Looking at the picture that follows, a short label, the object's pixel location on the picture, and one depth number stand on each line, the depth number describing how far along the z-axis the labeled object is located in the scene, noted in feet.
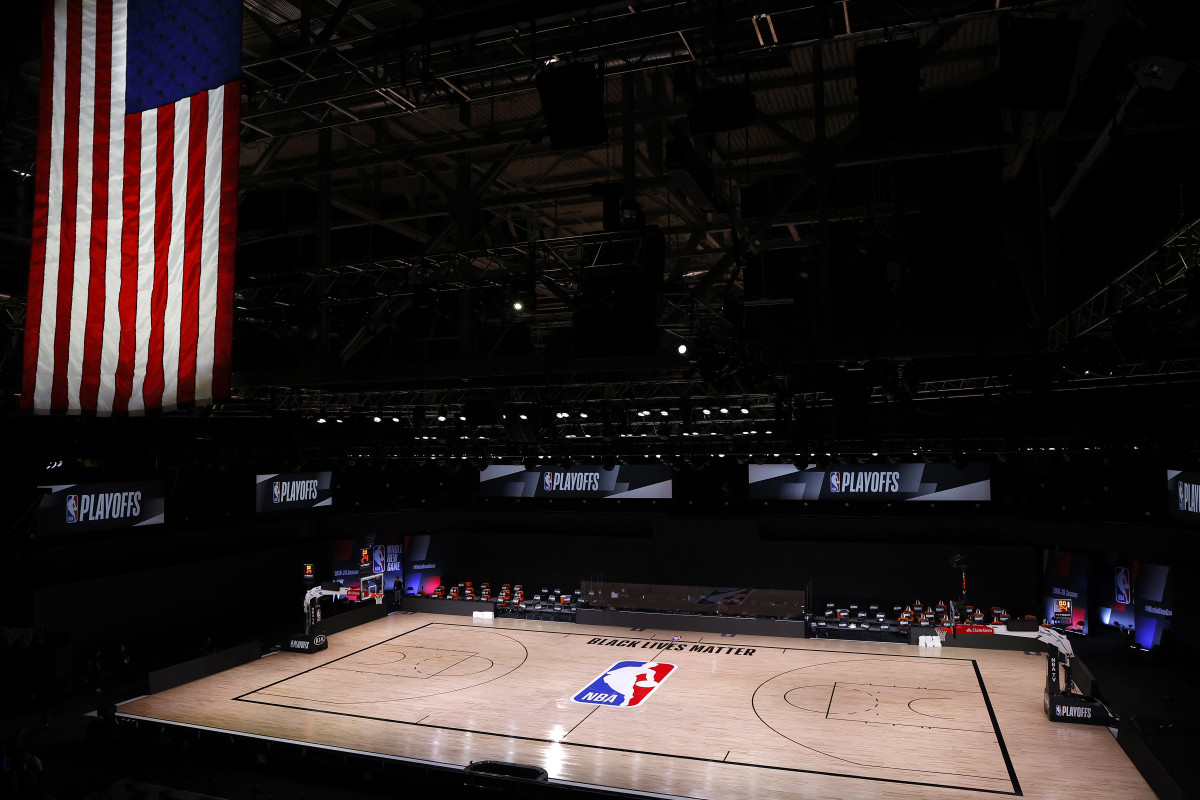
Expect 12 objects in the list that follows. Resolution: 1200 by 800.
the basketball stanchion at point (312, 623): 66.85
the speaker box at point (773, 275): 55.47
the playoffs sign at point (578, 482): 90.68
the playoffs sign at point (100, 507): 59.36
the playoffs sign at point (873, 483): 78.09
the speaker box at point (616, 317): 37.04
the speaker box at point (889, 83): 20.58
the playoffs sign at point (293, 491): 80.94
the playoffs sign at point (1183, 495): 54.90
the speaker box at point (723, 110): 23.34
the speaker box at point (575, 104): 21.06
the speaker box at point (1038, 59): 18.49
